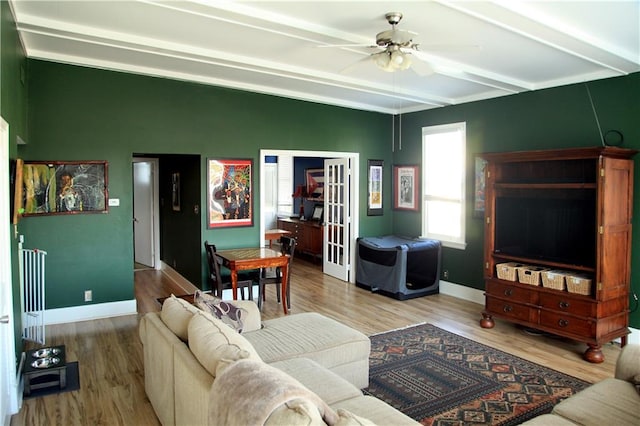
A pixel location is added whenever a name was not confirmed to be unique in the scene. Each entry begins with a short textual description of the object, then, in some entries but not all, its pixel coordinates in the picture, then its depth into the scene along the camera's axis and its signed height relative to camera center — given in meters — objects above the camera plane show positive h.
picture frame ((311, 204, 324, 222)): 9.09 -0.40
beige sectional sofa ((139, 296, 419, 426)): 1.69 -0.96
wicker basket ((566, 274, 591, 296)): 4.25 -0.85
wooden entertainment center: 4.17 -0.46
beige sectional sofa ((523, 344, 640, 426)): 2.27 -1.11
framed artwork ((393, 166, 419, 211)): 7.05 +0.07
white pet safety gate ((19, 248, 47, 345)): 4.46 -1.04
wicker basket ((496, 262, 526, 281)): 4.82 -0.82
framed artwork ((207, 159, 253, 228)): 5.96 +0.00
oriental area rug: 3.22 -1.51
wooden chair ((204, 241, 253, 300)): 5.29 -1.02
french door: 7.22 -0.42
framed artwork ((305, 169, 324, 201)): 9.59 +0.19
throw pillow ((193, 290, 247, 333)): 3.12 -0.82
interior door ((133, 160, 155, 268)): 8.14 -0.25
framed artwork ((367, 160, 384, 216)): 7.30 +0.09
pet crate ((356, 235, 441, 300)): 6.22 -1.04
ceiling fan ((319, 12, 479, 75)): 3.24 +1.06
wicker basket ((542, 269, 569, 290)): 4.43 -0.84
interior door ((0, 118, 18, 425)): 2.81 -0.72
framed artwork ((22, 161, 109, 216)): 4.86 +0.07
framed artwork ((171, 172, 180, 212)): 7.00 +0.03
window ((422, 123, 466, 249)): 6.38 +0.13
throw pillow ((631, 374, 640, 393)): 2.56 -1.07
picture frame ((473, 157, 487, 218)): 5.98 +0.05
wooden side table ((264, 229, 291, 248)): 8.14 -0.74
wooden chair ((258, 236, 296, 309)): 5.59 -1.05
